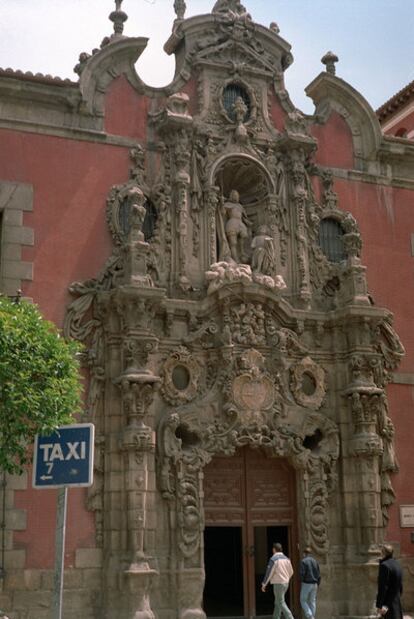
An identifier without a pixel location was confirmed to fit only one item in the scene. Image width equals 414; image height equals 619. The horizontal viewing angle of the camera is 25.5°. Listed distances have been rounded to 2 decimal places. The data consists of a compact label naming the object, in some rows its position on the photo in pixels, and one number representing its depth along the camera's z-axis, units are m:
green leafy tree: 11.52
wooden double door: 17.44
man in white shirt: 15.65
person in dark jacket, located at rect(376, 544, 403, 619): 11.99
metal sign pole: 8.23
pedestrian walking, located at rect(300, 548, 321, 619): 16.02
